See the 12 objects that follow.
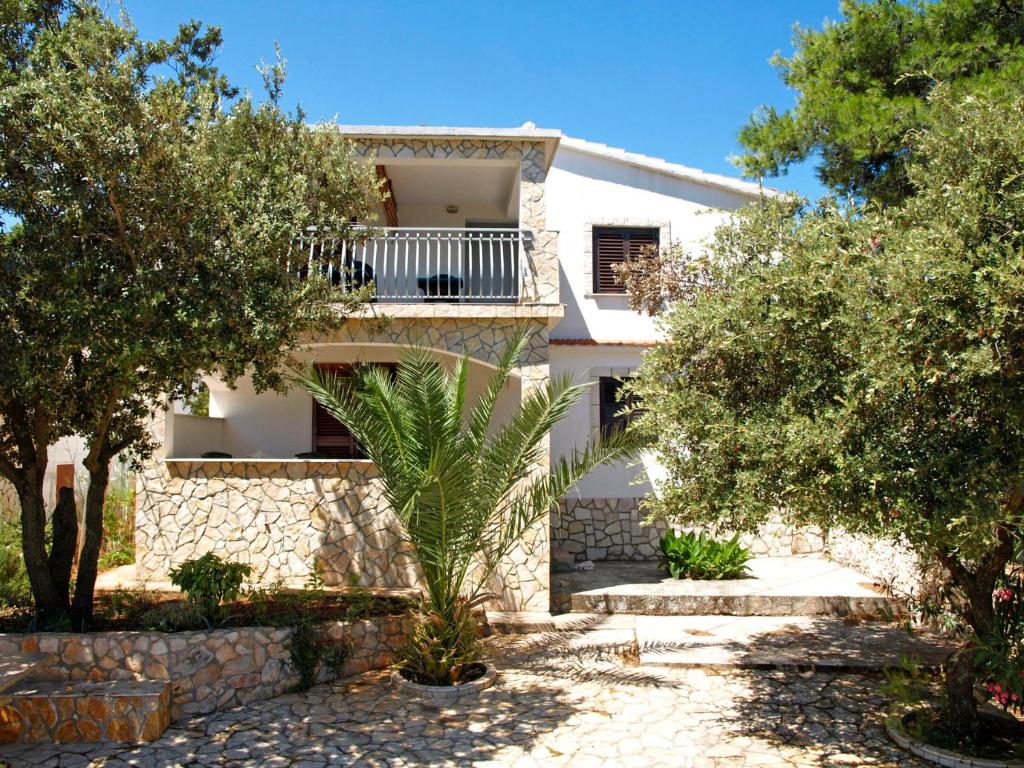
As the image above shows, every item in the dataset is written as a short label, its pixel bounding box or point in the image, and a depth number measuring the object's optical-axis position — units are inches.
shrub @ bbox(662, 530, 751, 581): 473.7
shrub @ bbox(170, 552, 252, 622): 325.4
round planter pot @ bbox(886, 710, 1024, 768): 233.3
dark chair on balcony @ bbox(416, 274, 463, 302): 553.6
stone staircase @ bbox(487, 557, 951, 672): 350.6
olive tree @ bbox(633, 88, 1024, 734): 191.2
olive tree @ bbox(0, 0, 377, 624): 257.4
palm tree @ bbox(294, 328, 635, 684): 322.7
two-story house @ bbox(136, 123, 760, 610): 439.5
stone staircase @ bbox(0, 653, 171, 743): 270.1
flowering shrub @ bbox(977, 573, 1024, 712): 231.8
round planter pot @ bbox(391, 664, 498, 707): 312.5
